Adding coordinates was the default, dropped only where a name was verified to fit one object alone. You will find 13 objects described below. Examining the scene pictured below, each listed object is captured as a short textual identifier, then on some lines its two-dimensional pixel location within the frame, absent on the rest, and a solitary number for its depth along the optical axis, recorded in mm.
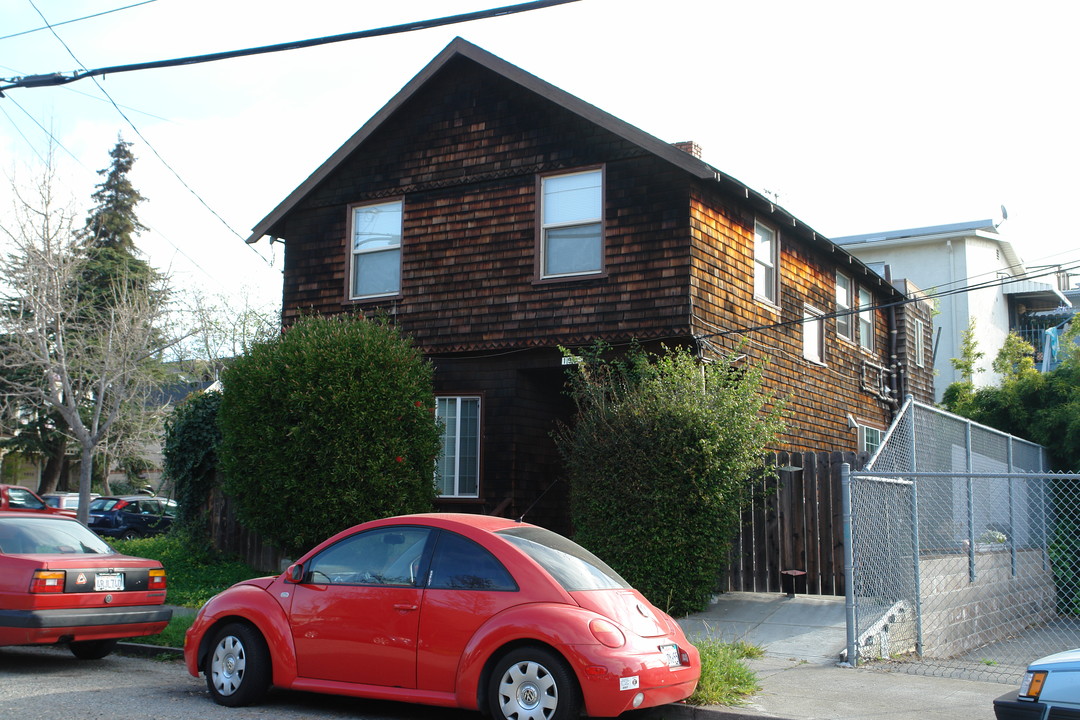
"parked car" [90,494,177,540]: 26016
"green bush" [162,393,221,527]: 16328
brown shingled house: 14469
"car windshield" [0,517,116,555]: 9414
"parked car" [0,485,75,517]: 19062
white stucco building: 33344
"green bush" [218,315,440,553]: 13148
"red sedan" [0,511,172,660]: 8852
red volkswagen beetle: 6543
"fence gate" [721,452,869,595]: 12031
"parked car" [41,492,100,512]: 27844
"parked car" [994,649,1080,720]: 4875
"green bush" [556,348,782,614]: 11188
